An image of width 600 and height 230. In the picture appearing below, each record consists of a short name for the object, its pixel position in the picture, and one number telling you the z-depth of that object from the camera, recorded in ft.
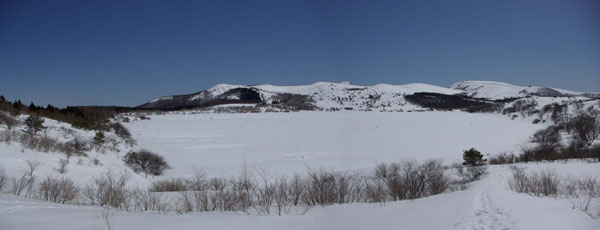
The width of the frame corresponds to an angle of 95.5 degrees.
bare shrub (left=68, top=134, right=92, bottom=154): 61.59
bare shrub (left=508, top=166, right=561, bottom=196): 27.04
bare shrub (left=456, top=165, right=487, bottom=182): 60.70
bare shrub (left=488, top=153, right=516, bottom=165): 108.68
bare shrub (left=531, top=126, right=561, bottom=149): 131.71
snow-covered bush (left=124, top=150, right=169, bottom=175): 78.64
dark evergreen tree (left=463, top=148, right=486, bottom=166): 82.48
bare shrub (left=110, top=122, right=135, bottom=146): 106.63
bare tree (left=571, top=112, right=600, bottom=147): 130.41
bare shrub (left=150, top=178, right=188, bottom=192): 43.10
